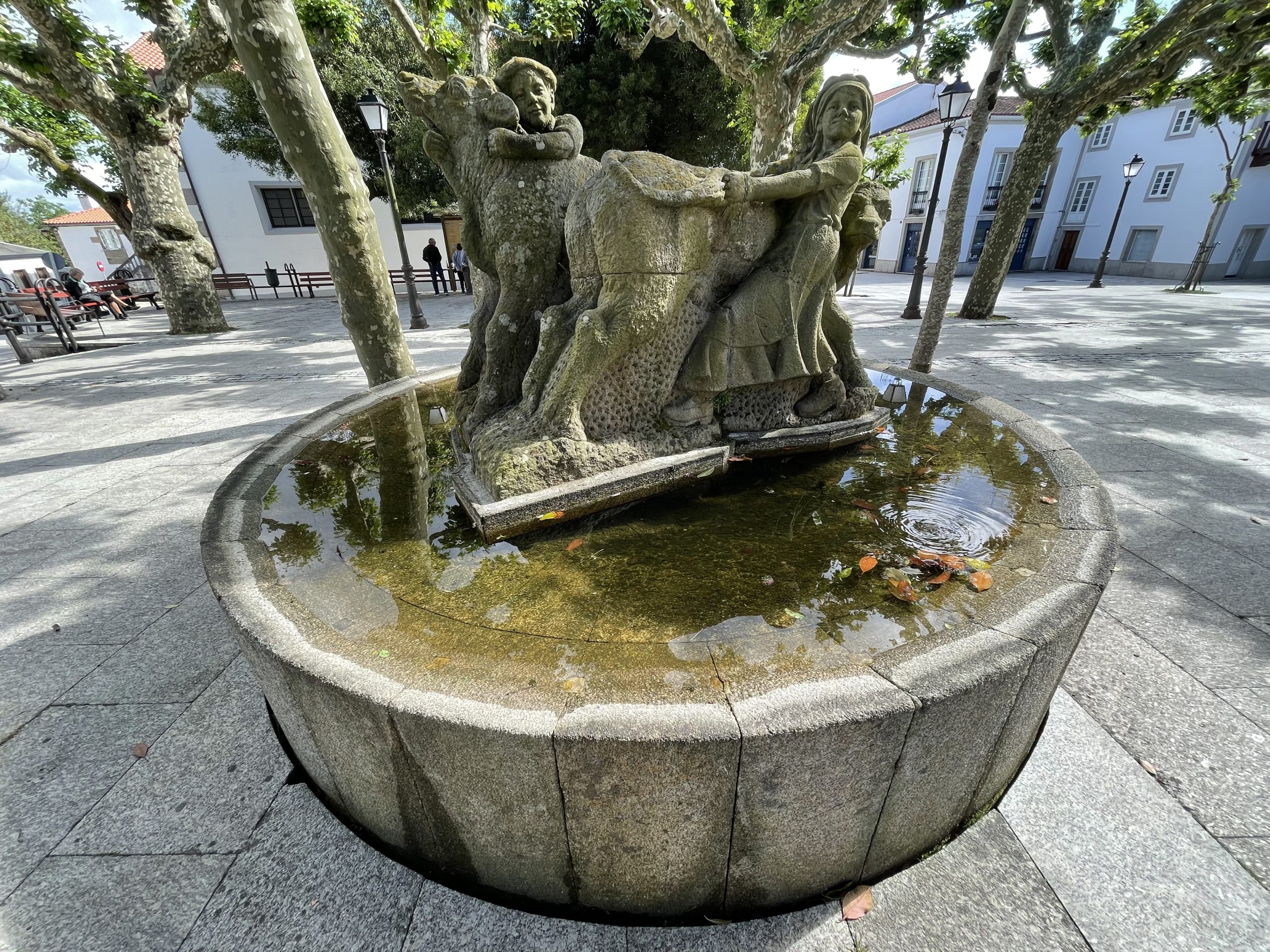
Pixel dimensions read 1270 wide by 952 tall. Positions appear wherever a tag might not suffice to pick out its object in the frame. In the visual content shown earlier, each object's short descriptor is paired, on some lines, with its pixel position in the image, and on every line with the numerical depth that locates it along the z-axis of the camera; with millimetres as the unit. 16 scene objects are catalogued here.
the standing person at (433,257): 17531
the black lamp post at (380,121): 9609
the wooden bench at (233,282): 19250
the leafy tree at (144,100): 8906
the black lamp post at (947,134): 9219
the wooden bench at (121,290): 17859
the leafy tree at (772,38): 7988
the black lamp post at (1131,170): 17016
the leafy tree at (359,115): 15242
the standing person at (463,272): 18703
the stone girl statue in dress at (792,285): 3070
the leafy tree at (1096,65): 8281
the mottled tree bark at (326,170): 4156
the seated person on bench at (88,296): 14203
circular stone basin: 1503
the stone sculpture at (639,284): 2814
